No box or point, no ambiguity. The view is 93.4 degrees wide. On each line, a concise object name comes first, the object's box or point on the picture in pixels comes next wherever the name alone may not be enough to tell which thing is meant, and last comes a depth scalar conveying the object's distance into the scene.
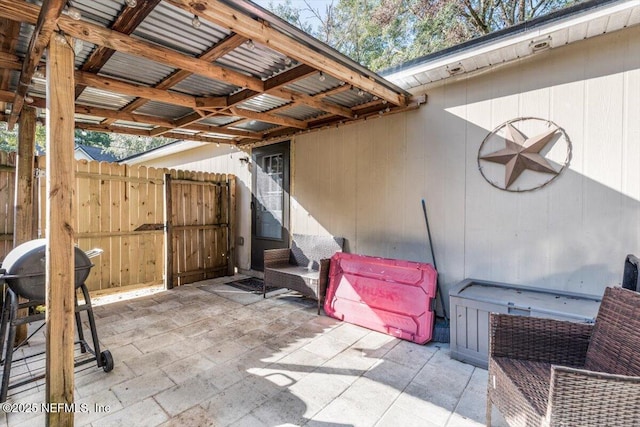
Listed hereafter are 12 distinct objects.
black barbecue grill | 2.17
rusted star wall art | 2.85
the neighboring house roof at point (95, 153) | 14.08
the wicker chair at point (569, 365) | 1.23
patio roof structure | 2.01
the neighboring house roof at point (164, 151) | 7.11
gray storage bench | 2.47
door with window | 5.46
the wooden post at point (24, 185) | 3.14
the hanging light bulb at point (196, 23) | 2.03
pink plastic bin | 3.23
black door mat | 5.10
